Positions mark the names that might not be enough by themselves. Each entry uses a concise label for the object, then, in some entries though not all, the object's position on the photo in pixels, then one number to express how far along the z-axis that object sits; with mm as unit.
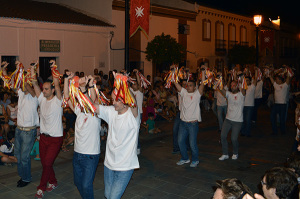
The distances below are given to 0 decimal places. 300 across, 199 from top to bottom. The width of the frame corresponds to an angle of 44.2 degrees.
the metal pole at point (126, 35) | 8677
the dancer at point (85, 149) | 5527
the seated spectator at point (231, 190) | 3051
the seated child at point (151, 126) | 12336
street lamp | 17688
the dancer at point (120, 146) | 4883
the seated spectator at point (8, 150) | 8180
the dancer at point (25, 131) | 6906
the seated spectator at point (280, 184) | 3357
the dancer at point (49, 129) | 6523
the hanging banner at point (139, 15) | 10523
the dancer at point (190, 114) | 8234
